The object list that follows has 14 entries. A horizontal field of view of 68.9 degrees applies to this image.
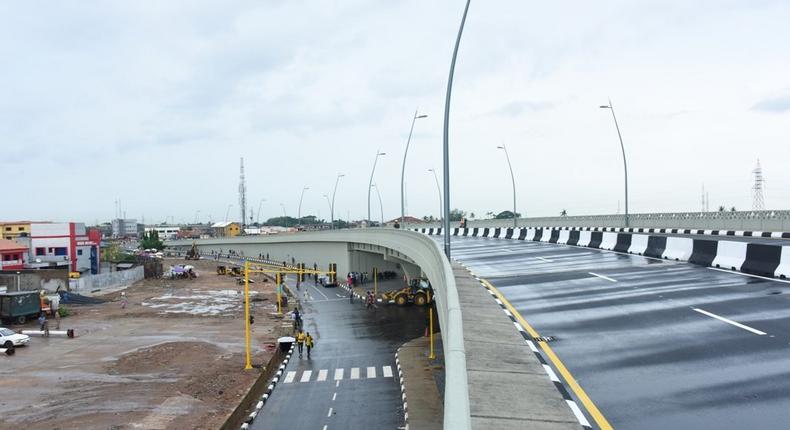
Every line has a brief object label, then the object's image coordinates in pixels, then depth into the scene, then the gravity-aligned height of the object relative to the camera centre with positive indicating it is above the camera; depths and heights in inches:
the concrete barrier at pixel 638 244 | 977.5 -52.7
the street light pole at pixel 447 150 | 662.5 +82.1
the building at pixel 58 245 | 2659.9 -66.4
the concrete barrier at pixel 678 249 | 845.8 -54.7
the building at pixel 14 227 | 3814.0 +30.8
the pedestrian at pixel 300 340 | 1168.2 -238.8
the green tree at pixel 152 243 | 5334.6 -139.2
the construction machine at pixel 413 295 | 1758.1 -230.5
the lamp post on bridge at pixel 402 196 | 1769.2 +74.4
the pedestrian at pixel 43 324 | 1395.7 -231.7
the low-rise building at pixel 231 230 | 7445.9 -56.3
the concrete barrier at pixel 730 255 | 723.4 -57.1
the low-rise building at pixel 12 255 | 2361.0 -95.2
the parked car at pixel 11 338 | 1224.2 -230.7
